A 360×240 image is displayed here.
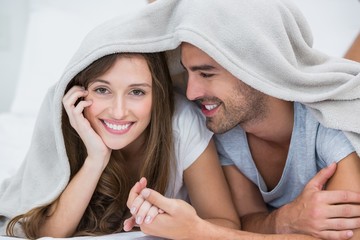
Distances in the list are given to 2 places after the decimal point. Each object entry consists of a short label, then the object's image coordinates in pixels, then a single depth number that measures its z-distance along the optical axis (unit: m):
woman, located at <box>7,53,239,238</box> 1.80
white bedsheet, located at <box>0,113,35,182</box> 2.15
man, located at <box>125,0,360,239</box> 1.72
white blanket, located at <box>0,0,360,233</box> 1.73
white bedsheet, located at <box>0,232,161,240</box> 1.74
